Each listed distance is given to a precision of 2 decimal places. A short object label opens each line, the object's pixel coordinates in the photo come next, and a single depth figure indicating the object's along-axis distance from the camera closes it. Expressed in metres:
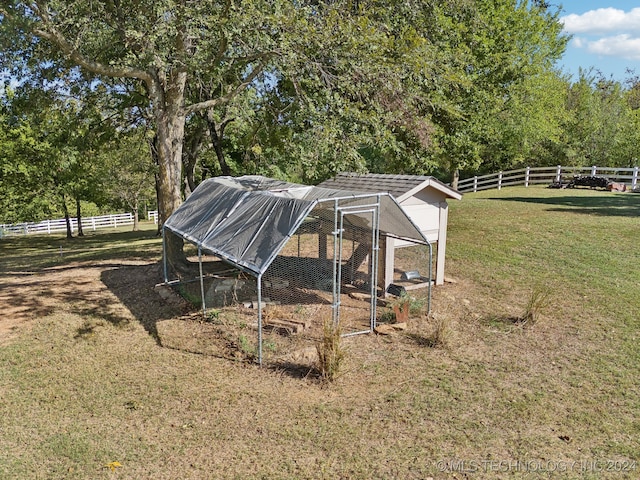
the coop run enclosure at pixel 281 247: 8.39
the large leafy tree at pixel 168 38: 9.08
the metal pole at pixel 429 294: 9.37
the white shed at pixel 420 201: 10.24
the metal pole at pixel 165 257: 11.35
